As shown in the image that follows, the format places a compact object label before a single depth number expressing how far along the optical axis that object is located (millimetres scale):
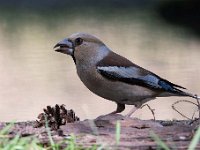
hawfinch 7027
